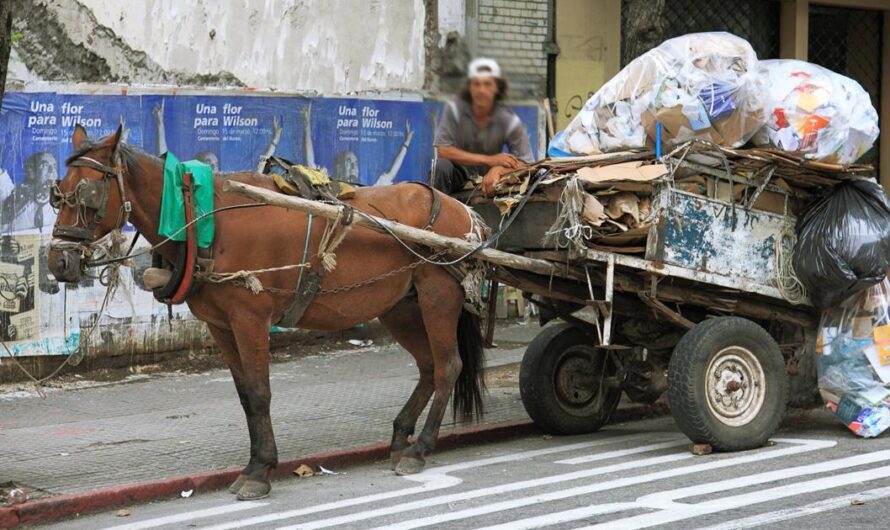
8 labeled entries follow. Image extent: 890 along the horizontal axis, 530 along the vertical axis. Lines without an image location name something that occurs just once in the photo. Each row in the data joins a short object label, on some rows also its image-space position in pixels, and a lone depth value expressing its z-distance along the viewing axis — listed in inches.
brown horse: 258.2
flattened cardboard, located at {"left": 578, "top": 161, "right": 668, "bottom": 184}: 287.7
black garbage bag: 301.6
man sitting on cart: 303.1
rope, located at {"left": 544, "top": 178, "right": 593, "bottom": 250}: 289.3
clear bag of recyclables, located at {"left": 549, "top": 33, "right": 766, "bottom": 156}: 304.0
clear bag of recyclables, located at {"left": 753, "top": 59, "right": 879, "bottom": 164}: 308.0
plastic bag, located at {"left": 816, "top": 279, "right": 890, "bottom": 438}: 307.9
